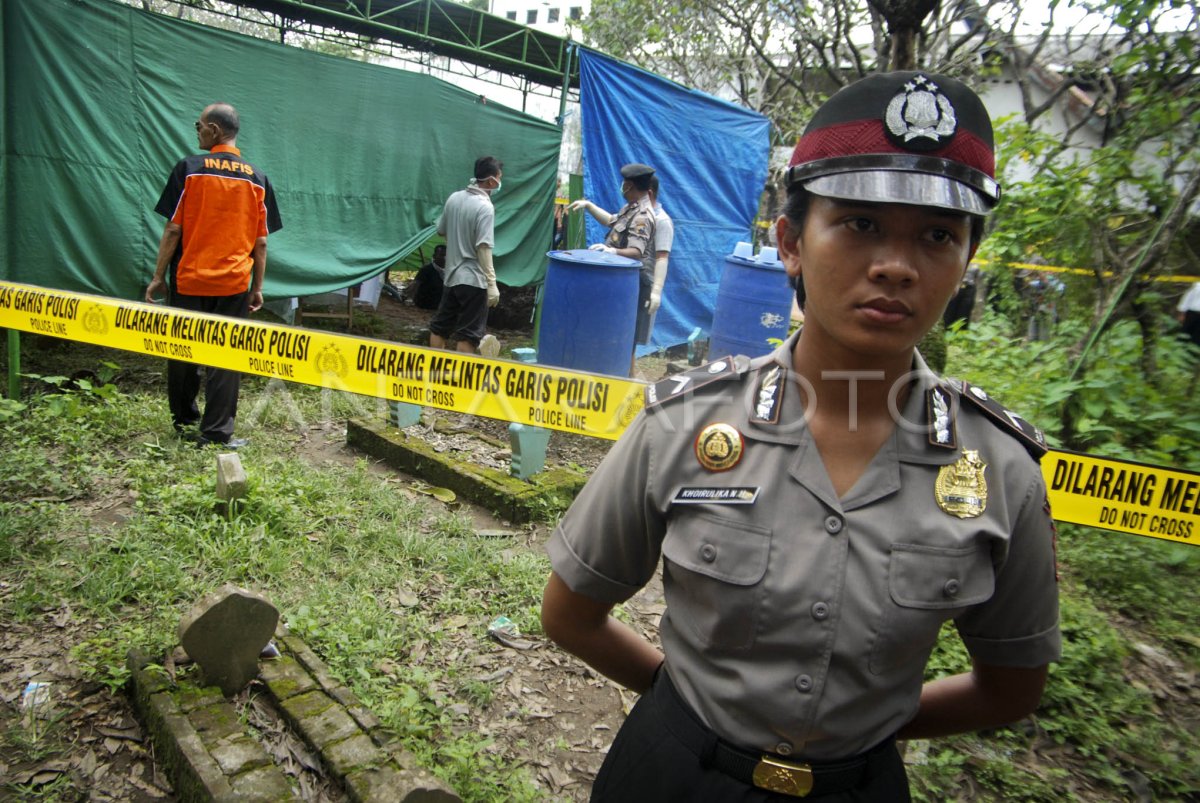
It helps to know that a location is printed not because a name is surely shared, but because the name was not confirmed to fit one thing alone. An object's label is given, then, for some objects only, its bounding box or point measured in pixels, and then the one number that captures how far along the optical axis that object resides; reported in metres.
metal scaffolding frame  9.95
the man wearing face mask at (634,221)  6.40
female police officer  1.07
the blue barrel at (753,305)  7.20
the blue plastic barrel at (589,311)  5.88
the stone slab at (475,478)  4.32
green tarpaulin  5.54
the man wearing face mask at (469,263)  6.35
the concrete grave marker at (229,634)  2.47
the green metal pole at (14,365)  4.91
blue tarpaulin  7.52
